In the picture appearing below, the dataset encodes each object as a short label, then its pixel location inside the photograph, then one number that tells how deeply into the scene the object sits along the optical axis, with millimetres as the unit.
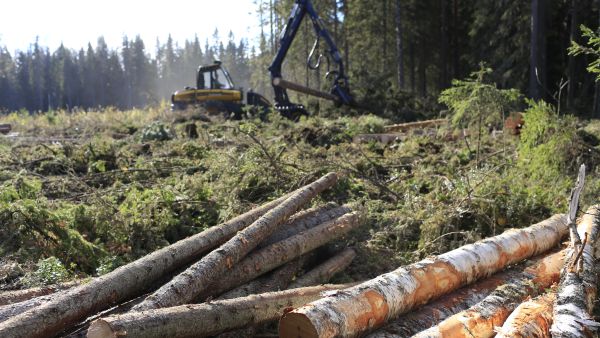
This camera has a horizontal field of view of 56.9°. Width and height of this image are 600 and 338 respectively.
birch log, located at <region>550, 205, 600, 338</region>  3262
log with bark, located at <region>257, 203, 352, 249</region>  5527
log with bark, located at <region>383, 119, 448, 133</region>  14699
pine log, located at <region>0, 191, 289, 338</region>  3162
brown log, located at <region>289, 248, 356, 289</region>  4957
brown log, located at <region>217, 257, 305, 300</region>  4430
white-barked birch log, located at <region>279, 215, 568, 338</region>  3201
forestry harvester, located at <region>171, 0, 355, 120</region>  19750
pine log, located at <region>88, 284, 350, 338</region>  2902
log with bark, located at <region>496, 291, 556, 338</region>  3311
